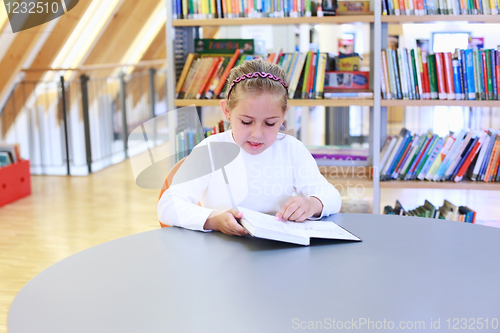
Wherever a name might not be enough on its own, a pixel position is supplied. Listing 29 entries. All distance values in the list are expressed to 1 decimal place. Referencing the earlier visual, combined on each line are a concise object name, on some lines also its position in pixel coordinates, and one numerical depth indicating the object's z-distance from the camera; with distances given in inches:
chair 57.9
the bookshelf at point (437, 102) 92.8
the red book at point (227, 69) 101.1
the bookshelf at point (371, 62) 95.8
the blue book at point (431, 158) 98.0
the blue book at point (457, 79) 94.8
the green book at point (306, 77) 99.3
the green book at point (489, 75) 93.9
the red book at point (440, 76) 95.1
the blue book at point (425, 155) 98.1
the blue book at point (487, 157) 96.2
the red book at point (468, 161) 96.3
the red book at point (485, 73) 93.7
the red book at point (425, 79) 96.0
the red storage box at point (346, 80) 102.3
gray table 30.4
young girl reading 49.9
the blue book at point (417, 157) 98.5
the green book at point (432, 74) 95.7
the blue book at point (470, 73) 94.3
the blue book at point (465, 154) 96.4
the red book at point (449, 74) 94.7
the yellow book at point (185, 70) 102.1
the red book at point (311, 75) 99.4
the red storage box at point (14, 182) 143.5
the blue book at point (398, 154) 99.1
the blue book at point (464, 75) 94.6
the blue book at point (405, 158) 98.9
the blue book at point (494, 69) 93.8
